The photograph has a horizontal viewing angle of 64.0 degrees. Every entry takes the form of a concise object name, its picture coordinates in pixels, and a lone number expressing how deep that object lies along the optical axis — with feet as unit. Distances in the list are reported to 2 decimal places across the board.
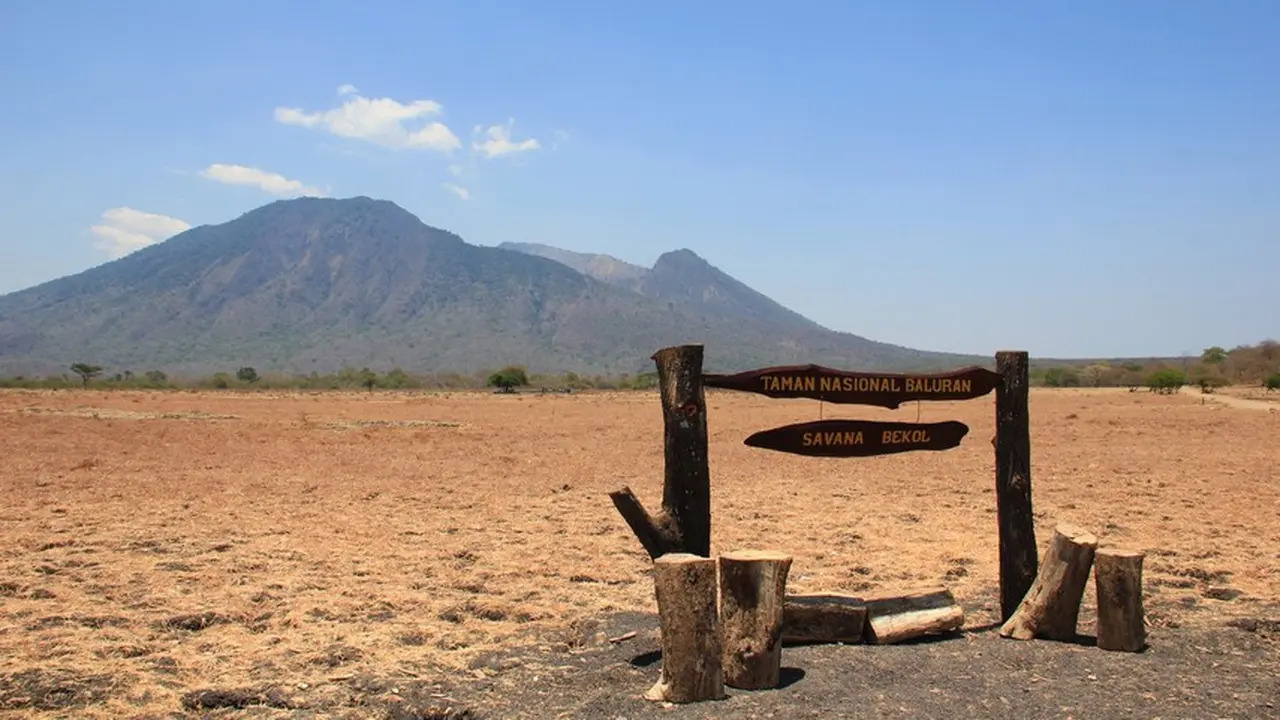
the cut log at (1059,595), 23.20
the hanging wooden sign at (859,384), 23.41
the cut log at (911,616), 23.25
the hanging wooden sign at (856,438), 24.17
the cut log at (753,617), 19.99
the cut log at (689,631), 19.15
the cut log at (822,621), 23.08
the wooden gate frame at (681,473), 22.54
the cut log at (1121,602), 22.26
